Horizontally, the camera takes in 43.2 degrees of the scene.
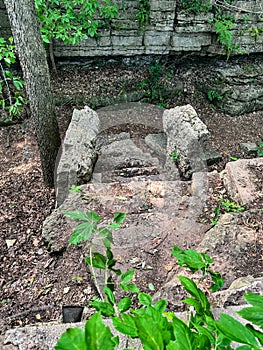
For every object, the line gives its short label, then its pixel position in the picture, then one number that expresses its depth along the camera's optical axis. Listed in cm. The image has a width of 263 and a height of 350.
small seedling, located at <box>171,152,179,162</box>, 412
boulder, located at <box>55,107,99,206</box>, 337
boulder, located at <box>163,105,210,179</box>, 389
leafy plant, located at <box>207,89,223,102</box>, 593
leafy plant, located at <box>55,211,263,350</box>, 42
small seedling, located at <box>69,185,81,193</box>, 326
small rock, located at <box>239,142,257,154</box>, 510
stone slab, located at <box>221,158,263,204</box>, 310
